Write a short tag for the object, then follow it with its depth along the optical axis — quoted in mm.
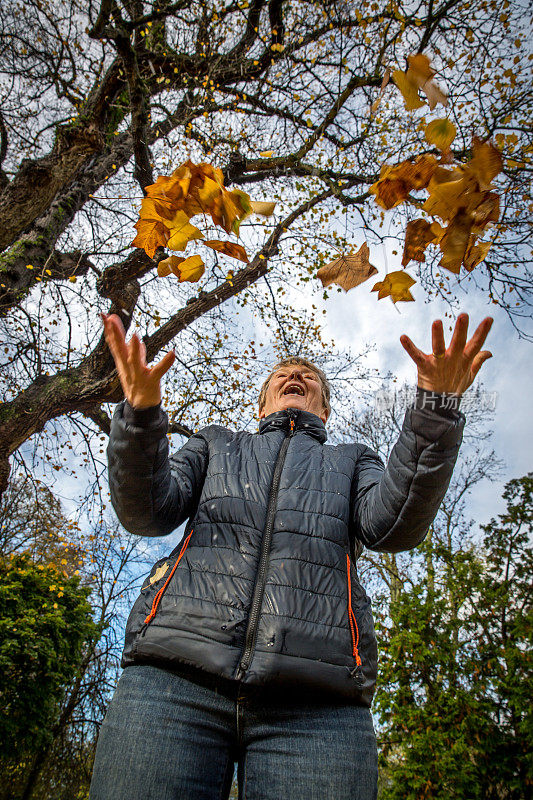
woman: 982
